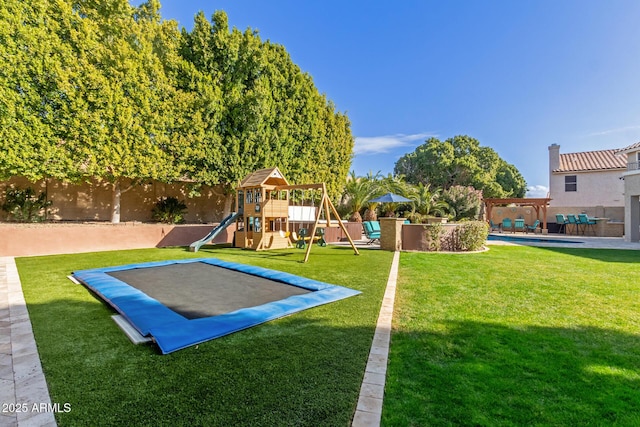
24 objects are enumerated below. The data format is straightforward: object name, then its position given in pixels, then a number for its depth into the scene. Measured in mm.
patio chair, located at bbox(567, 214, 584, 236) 21609
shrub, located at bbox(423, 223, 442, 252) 12438
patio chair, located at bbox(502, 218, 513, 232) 24531
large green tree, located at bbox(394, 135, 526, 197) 35344
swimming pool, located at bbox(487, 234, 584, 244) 17266
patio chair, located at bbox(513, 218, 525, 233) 23422
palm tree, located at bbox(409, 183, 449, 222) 19594
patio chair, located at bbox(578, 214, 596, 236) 21325
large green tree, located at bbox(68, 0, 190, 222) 12227
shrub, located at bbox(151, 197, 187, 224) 17194
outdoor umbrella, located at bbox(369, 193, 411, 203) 16031
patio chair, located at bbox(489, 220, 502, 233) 25253
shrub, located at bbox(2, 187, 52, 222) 13102
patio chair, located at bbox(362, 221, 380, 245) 15005
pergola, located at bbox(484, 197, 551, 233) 22062
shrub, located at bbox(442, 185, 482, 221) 21219
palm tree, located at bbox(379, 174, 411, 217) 21188
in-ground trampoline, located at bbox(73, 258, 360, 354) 4027
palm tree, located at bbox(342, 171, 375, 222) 20734
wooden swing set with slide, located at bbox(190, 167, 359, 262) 13172
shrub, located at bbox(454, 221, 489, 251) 12492
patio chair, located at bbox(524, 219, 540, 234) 23778
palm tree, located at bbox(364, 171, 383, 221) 20922
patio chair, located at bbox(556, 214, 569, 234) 23391
